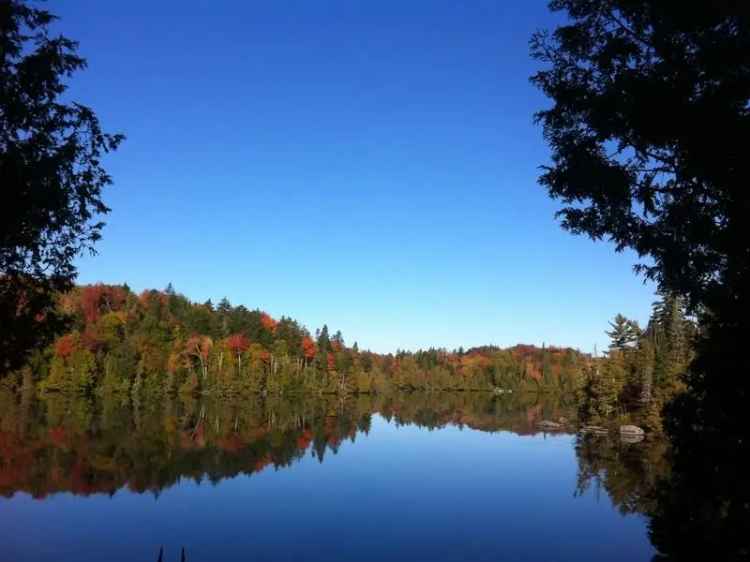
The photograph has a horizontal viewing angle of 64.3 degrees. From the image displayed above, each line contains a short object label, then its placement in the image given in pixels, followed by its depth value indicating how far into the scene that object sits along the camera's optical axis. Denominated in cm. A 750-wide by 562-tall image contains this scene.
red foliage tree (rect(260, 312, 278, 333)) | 13538
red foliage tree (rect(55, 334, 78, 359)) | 9151
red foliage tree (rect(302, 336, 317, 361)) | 13938
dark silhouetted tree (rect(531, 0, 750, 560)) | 1099
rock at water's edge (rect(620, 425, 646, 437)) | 6390
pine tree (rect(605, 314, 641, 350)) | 7800
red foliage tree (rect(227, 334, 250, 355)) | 11931
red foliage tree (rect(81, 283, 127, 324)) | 10875
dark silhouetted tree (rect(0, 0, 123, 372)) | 1159
